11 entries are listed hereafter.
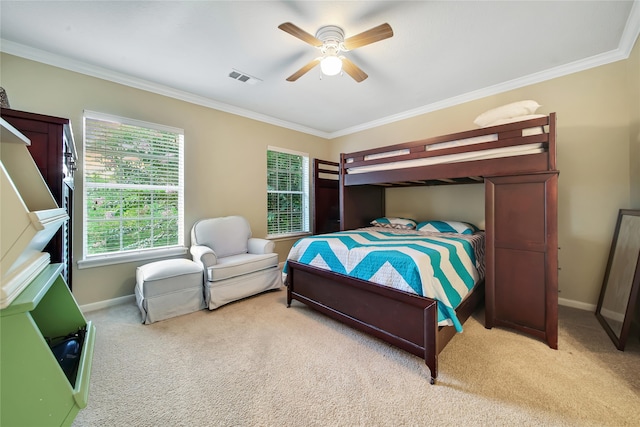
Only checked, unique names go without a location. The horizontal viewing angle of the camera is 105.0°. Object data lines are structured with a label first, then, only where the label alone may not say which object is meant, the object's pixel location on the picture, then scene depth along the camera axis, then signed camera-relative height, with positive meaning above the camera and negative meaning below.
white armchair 2.65 -0.58
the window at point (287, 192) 4.18 +0.33
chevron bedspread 1.69 -0.43
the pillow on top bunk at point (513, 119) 2.07 +0.77
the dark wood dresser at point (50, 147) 1.30 +0.37
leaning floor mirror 1.87 -0.64
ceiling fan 1.72 +1.27
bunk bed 1.78 -0.49
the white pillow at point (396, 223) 3.49 -0.21
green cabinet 0.63 -0.44
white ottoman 2.34 -0.78
